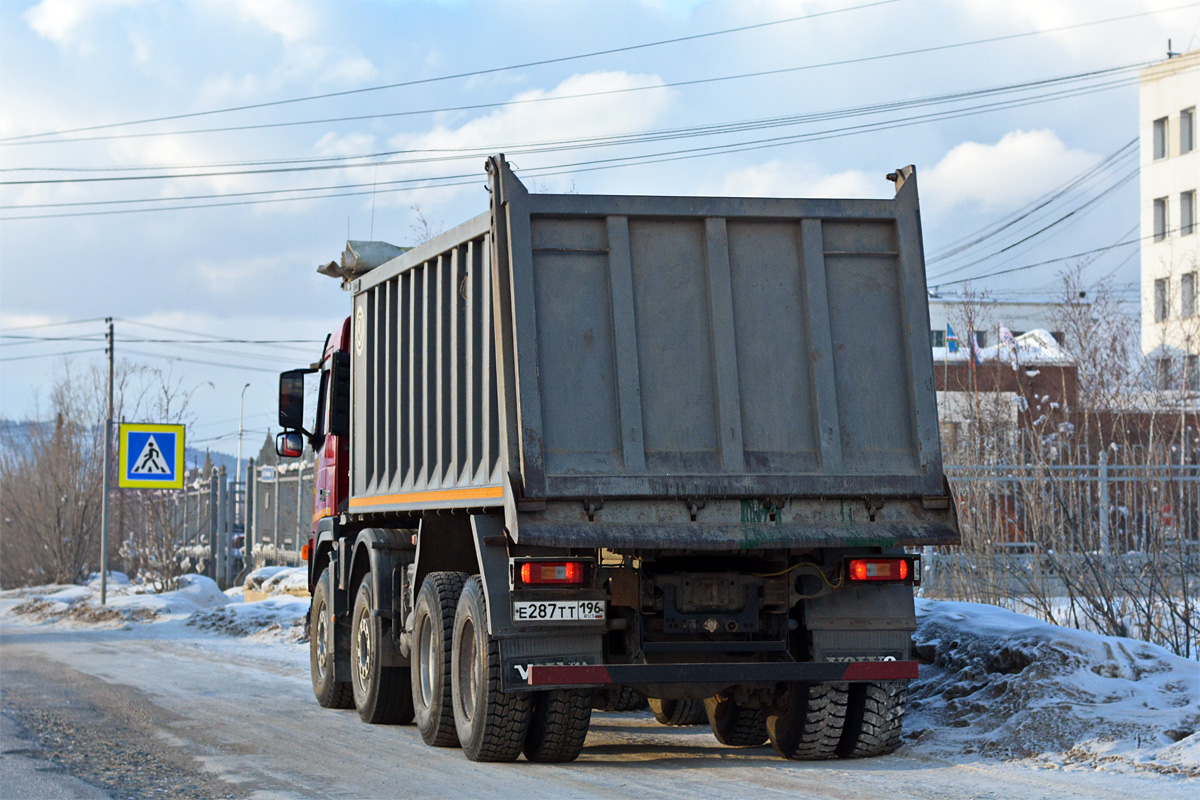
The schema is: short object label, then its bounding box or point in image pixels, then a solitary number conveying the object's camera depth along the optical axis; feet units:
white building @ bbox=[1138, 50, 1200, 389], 185.98
